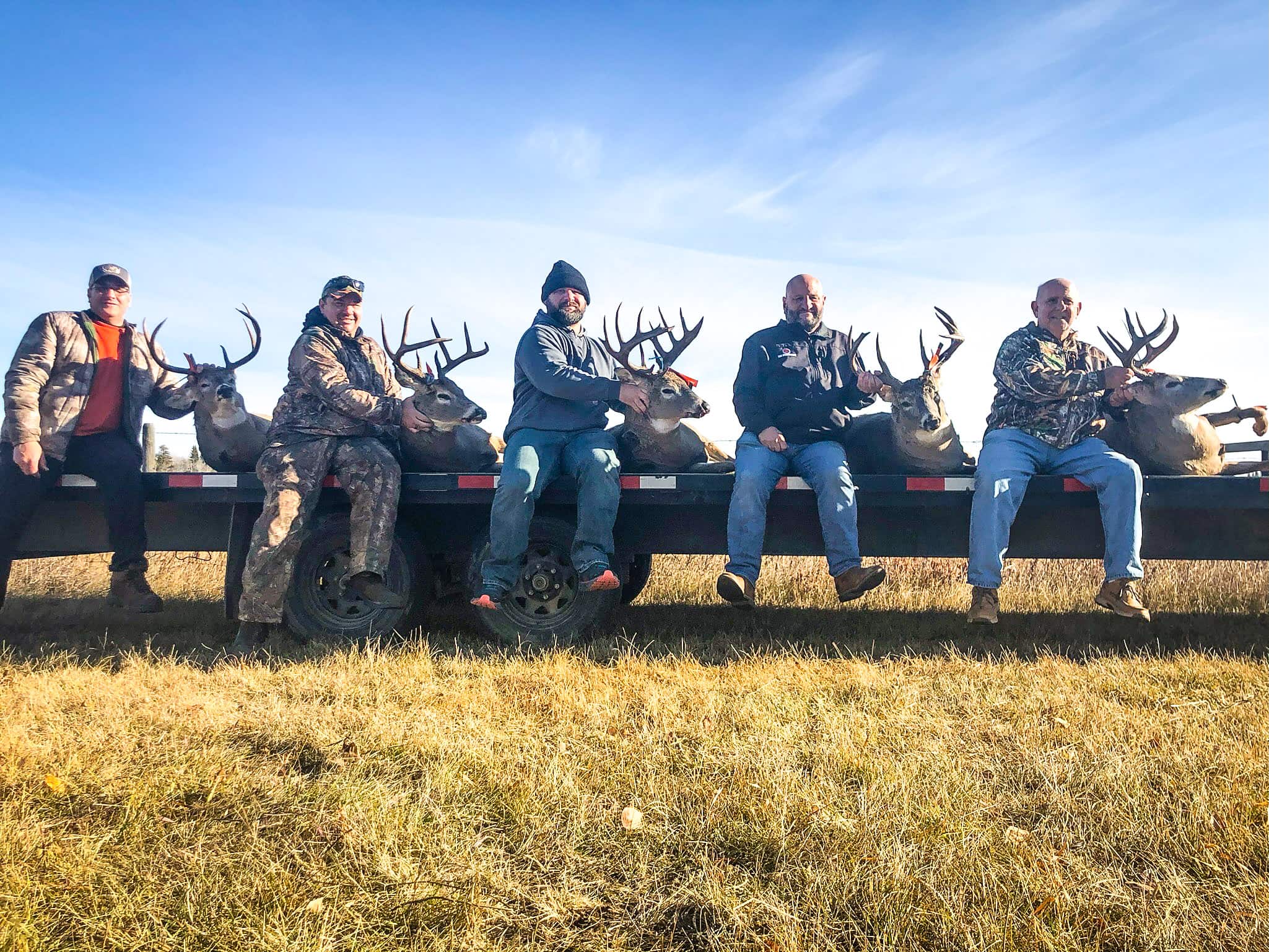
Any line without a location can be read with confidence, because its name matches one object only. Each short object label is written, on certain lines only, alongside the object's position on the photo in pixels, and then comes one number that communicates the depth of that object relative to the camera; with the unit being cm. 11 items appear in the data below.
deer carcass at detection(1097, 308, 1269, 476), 536
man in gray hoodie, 500
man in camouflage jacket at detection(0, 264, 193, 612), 526
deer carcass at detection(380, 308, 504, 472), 566
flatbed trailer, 517
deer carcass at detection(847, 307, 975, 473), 545
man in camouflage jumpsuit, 507
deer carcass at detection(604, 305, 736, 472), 562
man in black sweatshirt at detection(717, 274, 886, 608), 496
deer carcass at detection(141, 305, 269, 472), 582
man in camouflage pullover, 494
